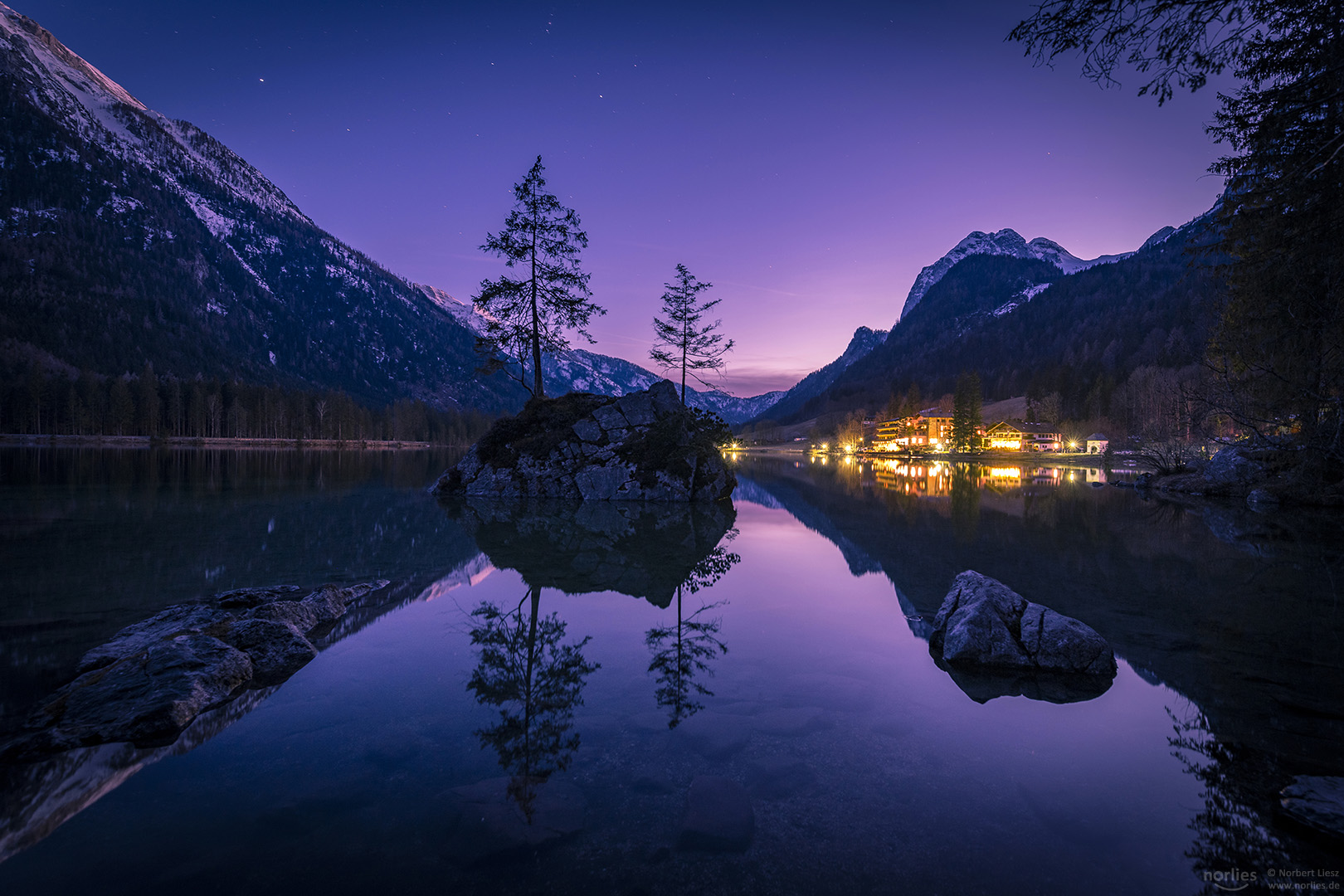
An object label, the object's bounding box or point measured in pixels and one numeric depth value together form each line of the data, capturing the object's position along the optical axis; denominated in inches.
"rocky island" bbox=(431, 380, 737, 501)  1114.1
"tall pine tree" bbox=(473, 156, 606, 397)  1267.2
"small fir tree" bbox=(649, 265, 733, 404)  1626.5
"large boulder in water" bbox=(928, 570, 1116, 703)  277.9
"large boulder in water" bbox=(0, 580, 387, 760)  211.3
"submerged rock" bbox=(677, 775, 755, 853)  156.3
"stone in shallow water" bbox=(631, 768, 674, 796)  180.4
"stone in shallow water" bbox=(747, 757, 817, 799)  182.7
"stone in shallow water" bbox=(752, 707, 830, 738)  226.1
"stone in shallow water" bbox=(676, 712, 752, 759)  209.0
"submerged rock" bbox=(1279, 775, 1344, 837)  158.6
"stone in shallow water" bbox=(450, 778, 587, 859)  153.3
